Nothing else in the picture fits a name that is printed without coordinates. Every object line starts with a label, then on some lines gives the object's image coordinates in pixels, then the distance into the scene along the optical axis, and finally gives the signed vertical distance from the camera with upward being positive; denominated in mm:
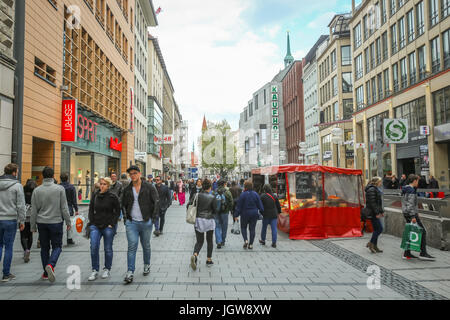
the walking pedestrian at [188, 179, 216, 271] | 7484 -821
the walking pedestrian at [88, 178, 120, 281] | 6461 -713
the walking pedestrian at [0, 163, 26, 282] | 6281 -521
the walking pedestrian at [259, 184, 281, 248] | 10156 -907
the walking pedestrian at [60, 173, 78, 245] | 9904 -426
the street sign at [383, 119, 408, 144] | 11312 +1420
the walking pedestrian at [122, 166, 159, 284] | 6387 -494
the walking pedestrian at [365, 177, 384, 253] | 8716 -754
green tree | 79125 +6262
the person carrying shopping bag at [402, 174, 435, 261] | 8180 -664
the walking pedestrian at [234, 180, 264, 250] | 9766 -771
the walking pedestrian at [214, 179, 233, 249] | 9797 -894
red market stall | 11516 -737
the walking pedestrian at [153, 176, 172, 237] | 11953 -724
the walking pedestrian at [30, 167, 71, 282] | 6293 -598
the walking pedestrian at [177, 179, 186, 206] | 26194 -980
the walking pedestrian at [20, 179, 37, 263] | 7813 -1154
